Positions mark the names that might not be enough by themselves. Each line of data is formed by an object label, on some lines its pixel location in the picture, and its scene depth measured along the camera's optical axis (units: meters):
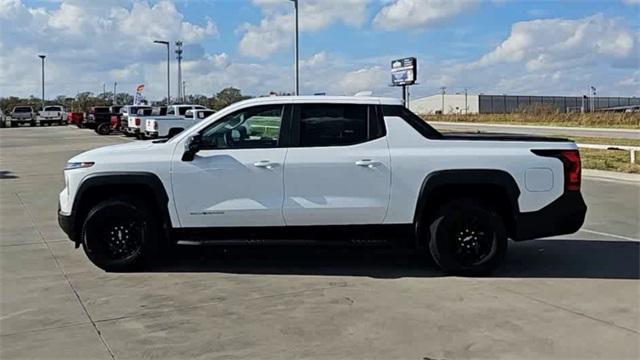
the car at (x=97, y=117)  48.53
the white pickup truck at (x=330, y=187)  6.89
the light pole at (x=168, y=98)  60.85
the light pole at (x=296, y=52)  28.73
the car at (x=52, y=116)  68.00
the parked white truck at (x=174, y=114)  32.66
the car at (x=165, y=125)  32.28
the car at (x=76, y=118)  58.47
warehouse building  117.94
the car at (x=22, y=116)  66.81
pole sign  42.69
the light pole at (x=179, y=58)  63.28
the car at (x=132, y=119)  36.12
